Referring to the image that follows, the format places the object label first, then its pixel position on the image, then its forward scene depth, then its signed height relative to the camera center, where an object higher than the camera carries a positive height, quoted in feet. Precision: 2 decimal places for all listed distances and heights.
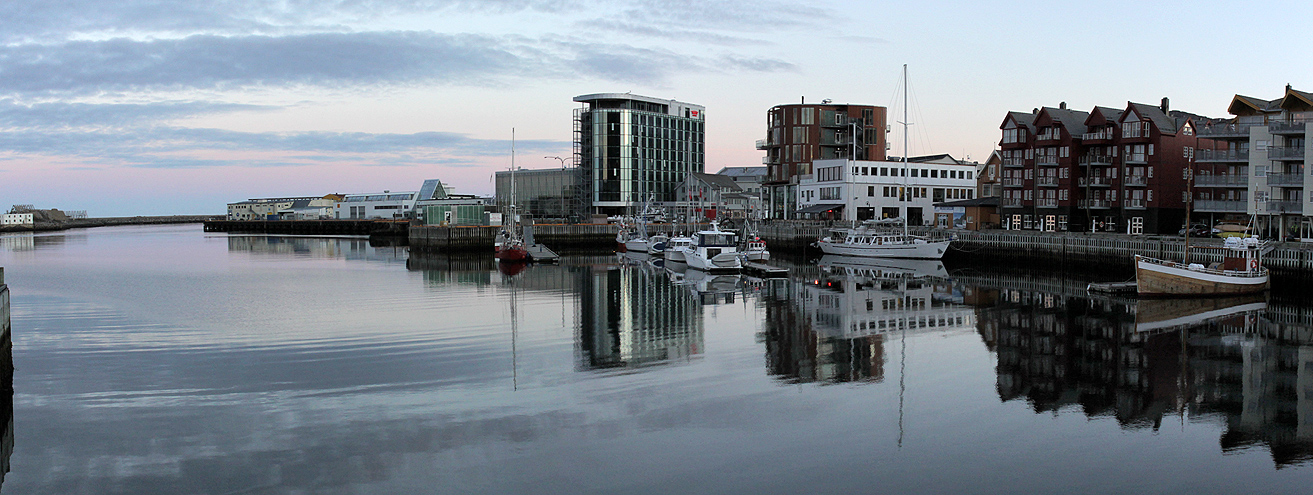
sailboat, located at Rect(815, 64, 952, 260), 212.02 -6.72
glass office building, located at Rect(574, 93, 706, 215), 423.23 +33.21
